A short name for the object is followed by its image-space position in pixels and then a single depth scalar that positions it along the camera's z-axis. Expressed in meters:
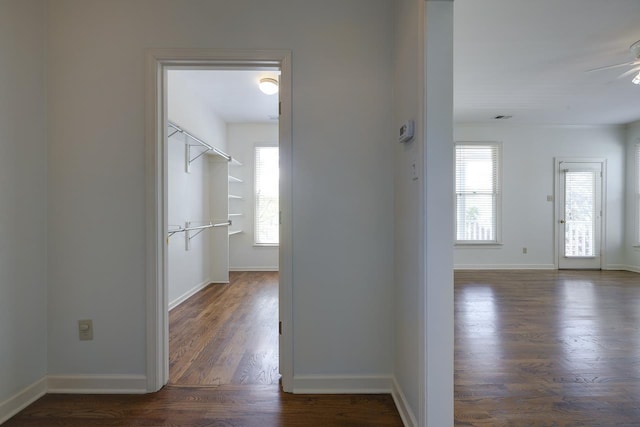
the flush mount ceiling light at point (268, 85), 3.59
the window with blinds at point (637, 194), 5.76
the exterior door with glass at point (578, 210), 5.95
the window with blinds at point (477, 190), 5.89
